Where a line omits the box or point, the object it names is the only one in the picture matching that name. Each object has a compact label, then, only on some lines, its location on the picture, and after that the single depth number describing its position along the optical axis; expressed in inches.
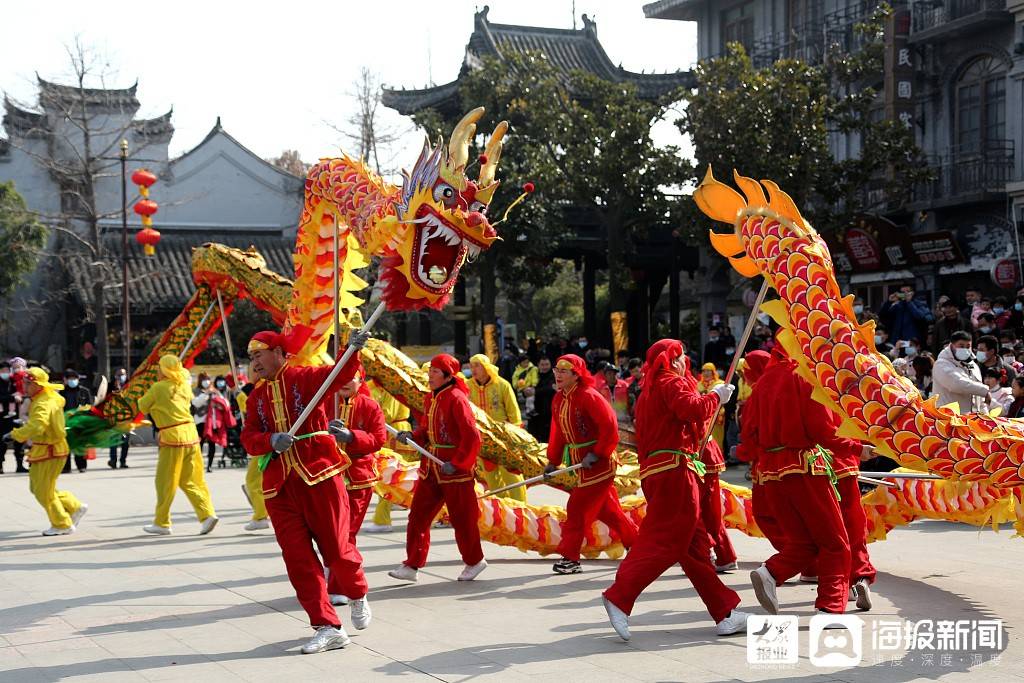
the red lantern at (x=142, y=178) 624.4
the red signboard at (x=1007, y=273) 677.9
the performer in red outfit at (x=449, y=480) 305.7
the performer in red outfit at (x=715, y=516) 309.1
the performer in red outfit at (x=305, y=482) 232.8
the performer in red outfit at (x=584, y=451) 319.0
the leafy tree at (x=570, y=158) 732.7
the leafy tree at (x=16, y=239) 927.0
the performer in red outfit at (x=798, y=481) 245.1
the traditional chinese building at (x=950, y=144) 720.3
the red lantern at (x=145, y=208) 623.8
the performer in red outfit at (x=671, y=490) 236.5
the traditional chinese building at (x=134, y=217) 982.4
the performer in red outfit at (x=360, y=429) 300.8
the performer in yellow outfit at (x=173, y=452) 400.2
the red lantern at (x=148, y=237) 674.8
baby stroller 690.8
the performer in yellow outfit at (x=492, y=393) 419.2
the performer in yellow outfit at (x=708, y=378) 499.5
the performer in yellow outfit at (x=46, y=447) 410.0
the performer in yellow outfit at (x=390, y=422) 406.3
